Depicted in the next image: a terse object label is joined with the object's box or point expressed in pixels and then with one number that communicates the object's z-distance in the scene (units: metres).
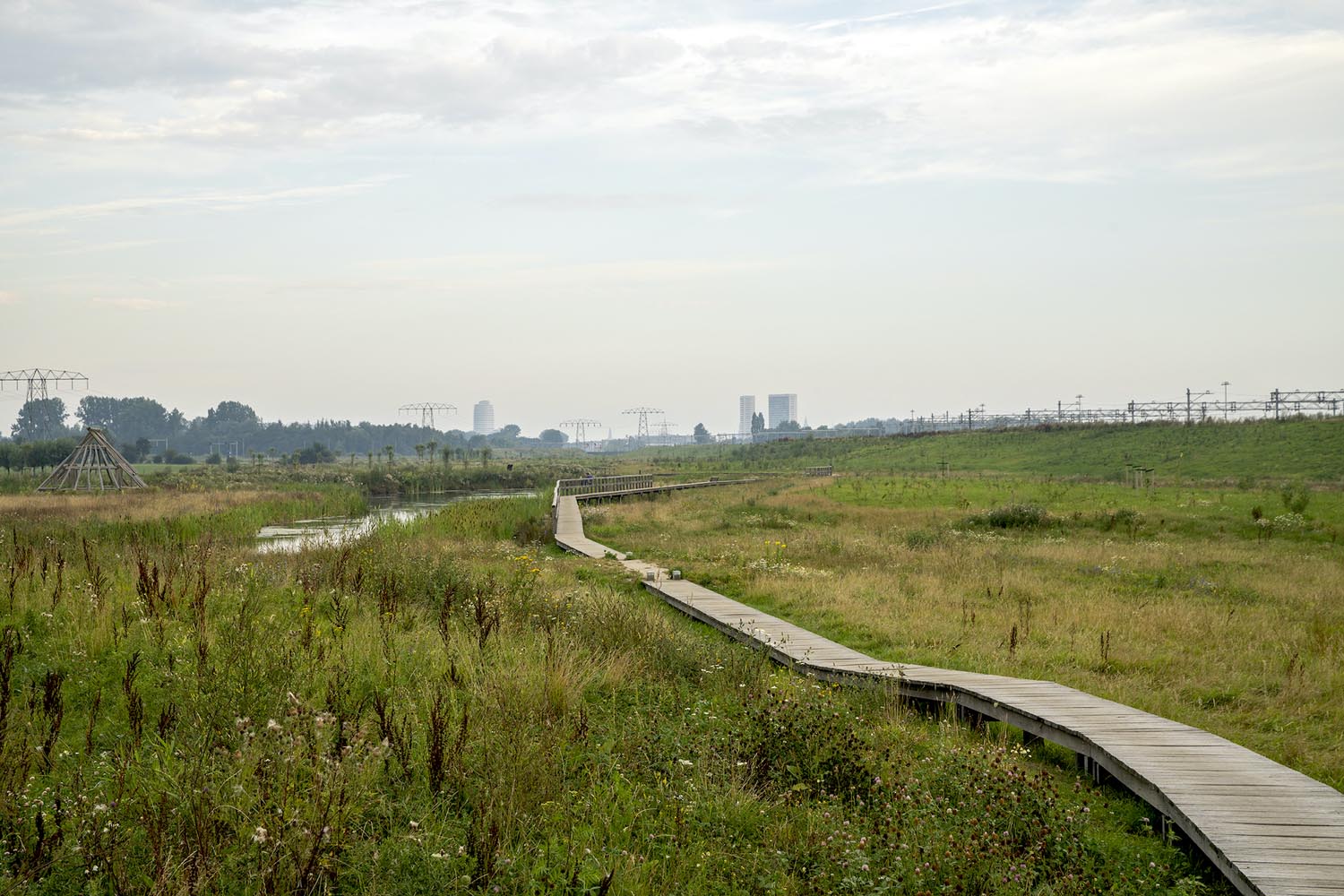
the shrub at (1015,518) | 25.80
